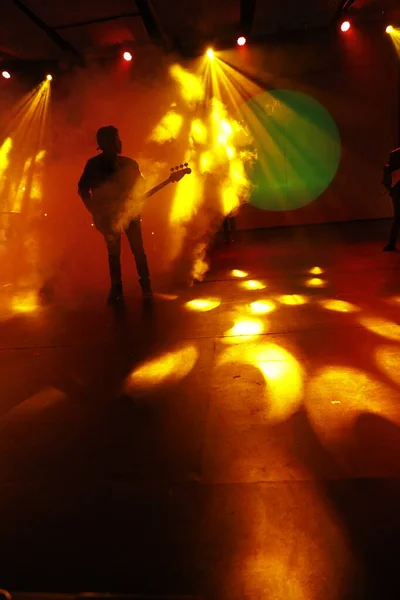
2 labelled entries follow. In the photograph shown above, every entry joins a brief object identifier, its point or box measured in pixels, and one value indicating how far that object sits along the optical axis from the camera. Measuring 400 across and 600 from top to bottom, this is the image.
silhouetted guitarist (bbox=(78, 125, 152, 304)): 4.17
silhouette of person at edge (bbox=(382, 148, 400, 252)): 5.73
